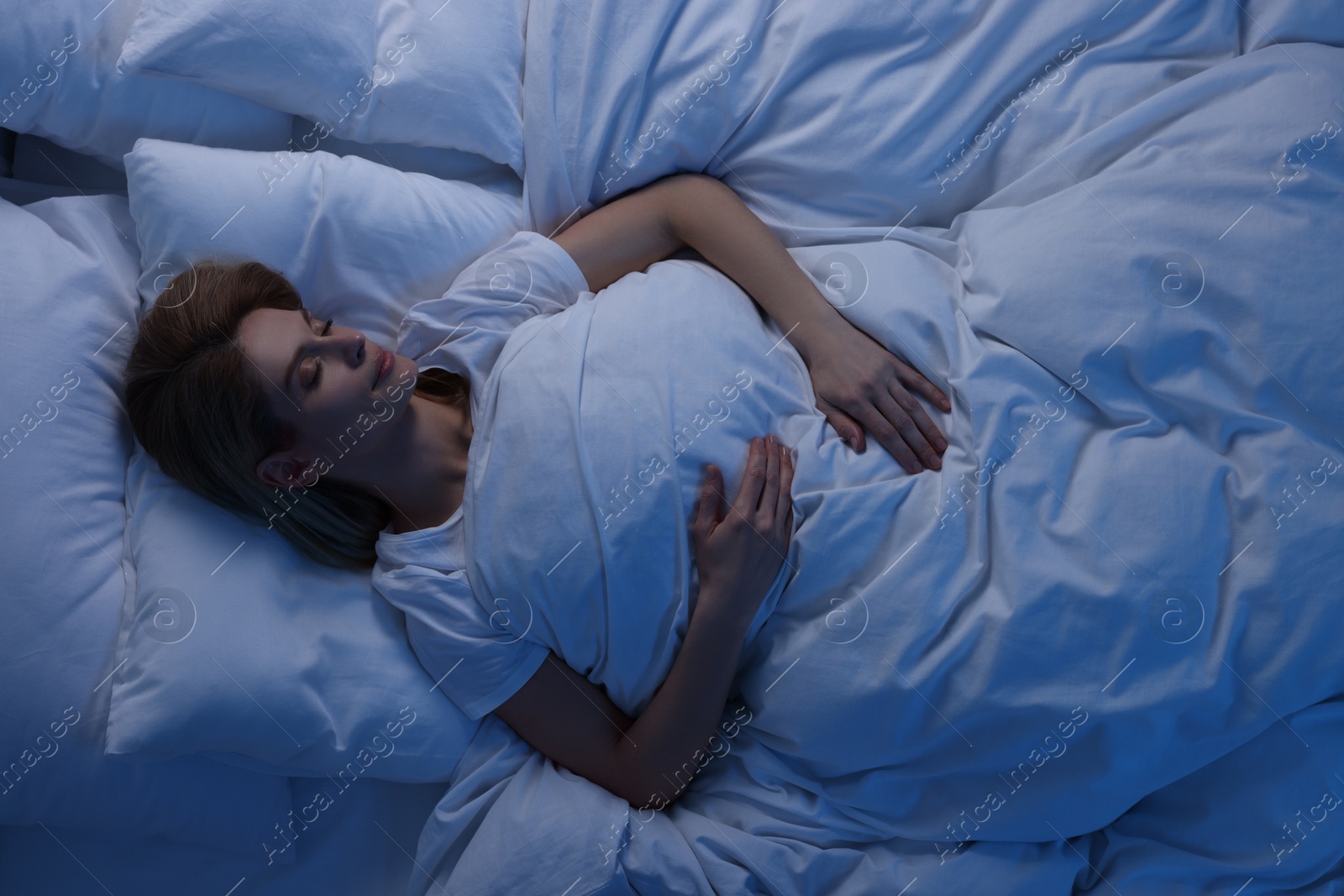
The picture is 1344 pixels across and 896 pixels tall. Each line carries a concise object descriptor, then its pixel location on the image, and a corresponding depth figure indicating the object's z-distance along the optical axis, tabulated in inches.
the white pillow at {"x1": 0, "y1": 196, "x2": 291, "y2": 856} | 42.9
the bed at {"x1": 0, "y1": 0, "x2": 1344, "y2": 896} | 40.9
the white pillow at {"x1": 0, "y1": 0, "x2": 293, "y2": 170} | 47.6
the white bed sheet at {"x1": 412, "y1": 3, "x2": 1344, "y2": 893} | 40.1
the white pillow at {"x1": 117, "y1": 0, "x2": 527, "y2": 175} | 48.1
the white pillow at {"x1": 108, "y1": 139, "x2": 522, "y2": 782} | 43.7
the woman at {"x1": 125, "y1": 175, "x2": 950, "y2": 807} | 45.1
